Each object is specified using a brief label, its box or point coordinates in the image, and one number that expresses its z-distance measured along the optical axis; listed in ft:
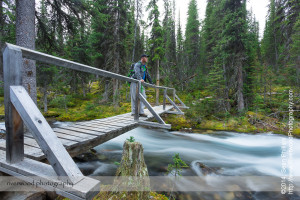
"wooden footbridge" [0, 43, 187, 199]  4.21
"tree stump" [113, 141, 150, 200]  10.31
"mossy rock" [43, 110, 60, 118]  46.70
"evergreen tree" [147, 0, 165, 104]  49.52
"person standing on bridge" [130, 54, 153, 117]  15.99
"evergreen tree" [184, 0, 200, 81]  87.56
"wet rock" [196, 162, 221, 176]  19.75
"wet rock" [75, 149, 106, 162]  21.76
